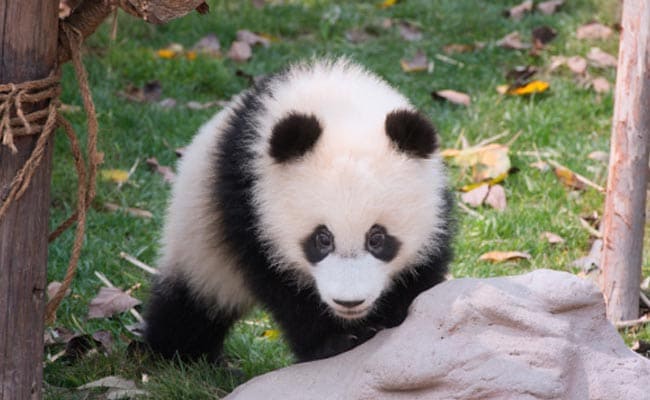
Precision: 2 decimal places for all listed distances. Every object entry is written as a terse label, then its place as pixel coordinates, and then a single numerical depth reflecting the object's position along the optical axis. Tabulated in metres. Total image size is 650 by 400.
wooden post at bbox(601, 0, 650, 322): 8.05
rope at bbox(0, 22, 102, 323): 5.39
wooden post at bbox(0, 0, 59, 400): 5.45
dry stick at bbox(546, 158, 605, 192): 10.35
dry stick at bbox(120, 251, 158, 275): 9.55
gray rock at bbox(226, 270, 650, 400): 5.48
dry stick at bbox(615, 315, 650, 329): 8.27
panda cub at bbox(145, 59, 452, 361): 6.15
